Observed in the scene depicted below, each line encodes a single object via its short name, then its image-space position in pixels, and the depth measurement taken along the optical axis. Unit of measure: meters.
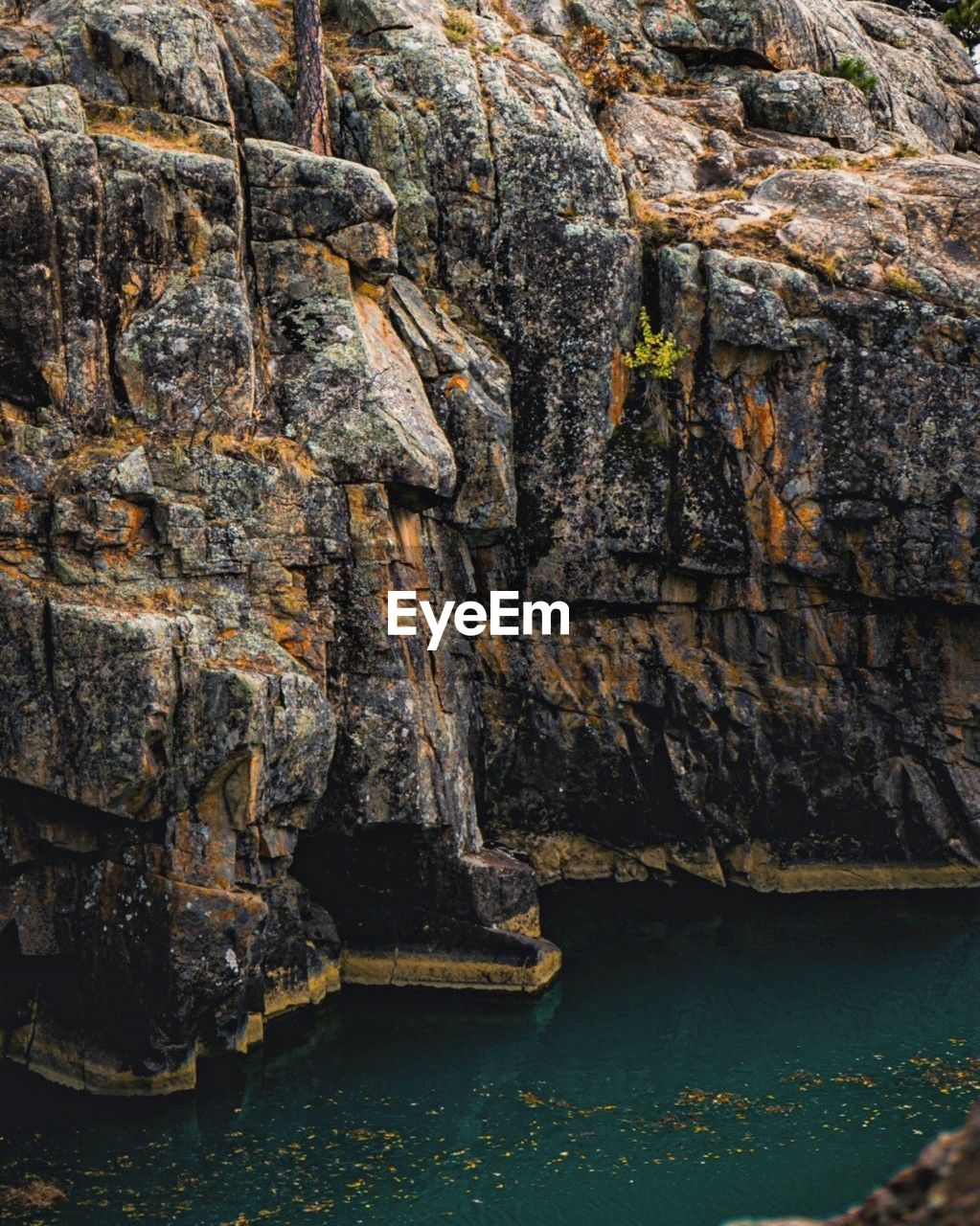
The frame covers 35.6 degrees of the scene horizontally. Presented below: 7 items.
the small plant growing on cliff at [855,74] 43.56
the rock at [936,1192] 8.58
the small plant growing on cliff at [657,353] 37.00
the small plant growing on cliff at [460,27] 38.20
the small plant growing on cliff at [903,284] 36.62
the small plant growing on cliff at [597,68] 40.28
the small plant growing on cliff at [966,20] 51.94
